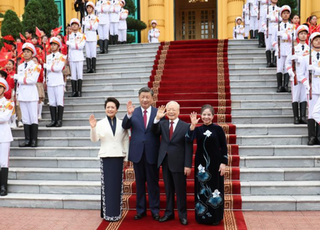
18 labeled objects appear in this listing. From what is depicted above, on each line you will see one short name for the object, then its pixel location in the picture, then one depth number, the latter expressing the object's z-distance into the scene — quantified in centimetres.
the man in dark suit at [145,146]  463
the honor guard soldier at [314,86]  610
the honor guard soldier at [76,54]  827
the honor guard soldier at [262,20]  1023
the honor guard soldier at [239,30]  1435
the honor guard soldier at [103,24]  1077
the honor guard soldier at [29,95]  671
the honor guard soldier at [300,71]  654
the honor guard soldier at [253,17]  1141
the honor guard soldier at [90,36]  932
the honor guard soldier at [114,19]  1101
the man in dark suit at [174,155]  446
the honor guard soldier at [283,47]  796
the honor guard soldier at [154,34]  1477
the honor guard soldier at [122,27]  1182
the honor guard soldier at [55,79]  734
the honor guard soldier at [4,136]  557
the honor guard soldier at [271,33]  895
